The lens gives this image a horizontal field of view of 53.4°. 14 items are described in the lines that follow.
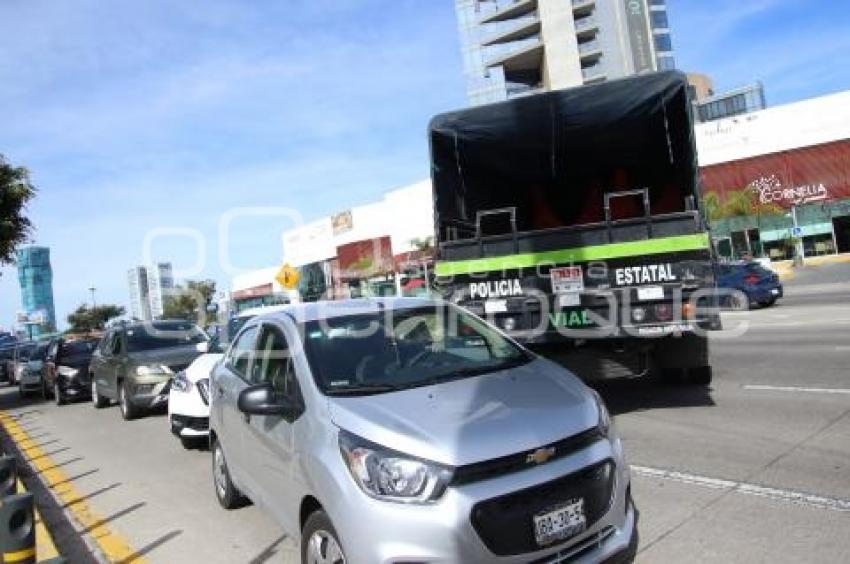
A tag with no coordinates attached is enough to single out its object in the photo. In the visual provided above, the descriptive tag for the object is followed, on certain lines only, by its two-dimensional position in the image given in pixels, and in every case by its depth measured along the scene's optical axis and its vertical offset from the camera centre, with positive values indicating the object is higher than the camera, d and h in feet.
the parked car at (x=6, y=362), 119.85 -0.40
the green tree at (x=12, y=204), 74.49 +13.68
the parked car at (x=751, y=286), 82.07 -1.32
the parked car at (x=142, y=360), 46.75 -0.95
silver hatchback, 12.89 -2.29
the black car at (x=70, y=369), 66.13 -1.36
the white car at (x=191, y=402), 32.24 -2.44
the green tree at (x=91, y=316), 335.67 +13.66
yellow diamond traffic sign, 84.17 +4.91
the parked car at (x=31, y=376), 82.43 -1.87
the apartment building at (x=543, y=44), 248.73 +76.69
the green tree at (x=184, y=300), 261.44 +13.33
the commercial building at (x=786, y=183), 159.84 +16.99
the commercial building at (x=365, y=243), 228.02 +22.48
